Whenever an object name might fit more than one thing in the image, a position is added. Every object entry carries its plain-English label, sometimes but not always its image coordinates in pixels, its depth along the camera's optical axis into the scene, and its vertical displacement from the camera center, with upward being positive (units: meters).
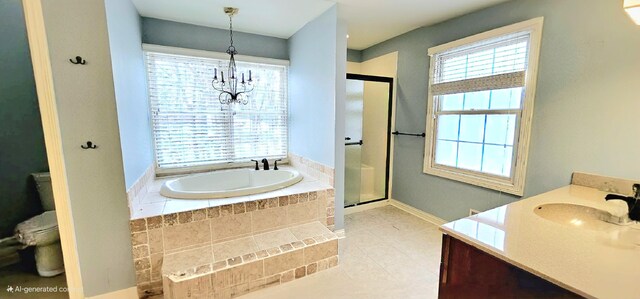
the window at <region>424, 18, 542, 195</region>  2.11 +0.15
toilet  1.90 -0.90
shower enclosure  3.42 -0.25
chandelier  2.91 +0.44
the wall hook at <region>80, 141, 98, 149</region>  1.57 -0.16
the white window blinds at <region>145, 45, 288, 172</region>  2.72 +0.08
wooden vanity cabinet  0.88 -0.60
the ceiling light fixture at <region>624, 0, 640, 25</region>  1.05 +0.48
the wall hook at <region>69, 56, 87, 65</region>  1.51 +0.37
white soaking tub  2.30 -0.64
